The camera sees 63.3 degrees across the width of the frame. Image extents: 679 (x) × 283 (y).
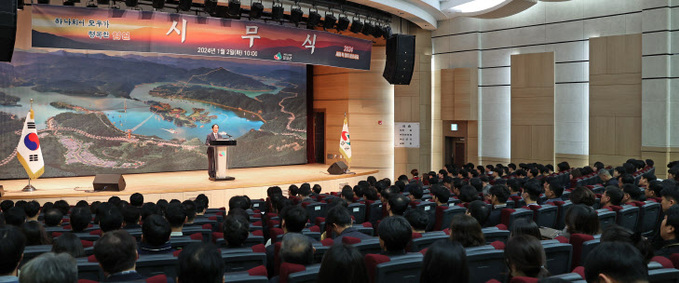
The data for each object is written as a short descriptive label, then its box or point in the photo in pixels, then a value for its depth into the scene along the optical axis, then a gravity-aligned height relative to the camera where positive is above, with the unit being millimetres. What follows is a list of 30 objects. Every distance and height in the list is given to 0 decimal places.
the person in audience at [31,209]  5426 -693
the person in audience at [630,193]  5375 -536
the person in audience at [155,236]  3309 -589
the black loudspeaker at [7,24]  6445 +1353
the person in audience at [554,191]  5645 -540
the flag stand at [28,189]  9258 -845
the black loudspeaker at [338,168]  12742 -688
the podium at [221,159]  10703 -408
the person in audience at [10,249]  2459 -497
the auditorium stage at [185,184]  9227 -876
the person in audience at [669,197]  4656 -495
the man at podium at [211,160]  11147 -436
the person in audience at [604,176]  7793 -532
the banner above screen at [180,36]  8789 +1832
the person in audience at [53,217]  4891 -702
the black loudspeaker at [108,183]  9500 -771
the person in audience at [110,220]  4070 -600
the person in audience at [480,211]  4227 -557
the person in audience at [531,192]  5421 -532
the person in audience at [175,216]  4004 -565
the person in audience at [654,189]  5718 -531
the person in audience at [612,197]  5039 -537
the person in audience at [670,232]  3209 -555
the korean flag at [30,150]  9367 -190
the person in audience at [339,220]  3900 -577
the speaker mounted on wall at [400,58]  12000 +1767
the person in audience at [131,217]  4617 -658
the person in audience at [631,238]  2733 -498
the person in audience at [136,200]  6168 -689
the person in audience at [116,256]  2531 -539
